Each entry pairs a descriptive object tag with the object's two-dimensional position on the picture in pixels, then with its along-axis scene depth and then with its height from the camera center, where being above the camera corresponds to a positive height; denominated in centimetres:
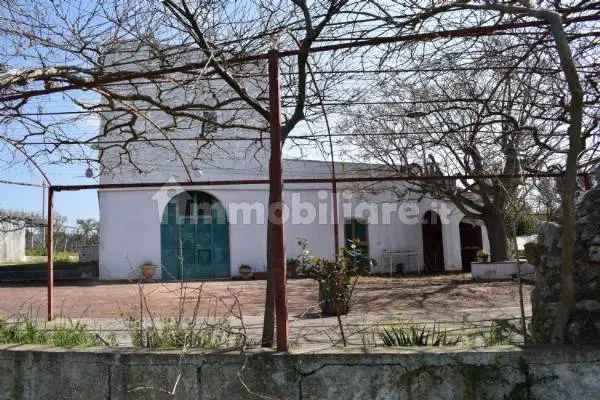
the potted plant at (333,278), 743 -43
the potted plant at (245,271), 1785 -72
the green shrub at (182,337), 363 -59
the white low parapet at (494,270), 1425 -75
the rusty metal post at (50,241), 741 +20
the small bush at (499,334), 376 -71
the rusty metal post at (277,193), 340 +36
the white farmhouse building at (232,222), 1800 +95
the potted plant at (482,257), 1759 -48
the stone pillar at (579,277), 323 -25
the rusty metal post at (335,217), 663 +55
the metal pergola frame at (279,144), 339 +68
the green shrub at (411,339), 353 -63
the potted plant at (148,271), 1684 -58
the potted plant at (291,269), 1588 -62
